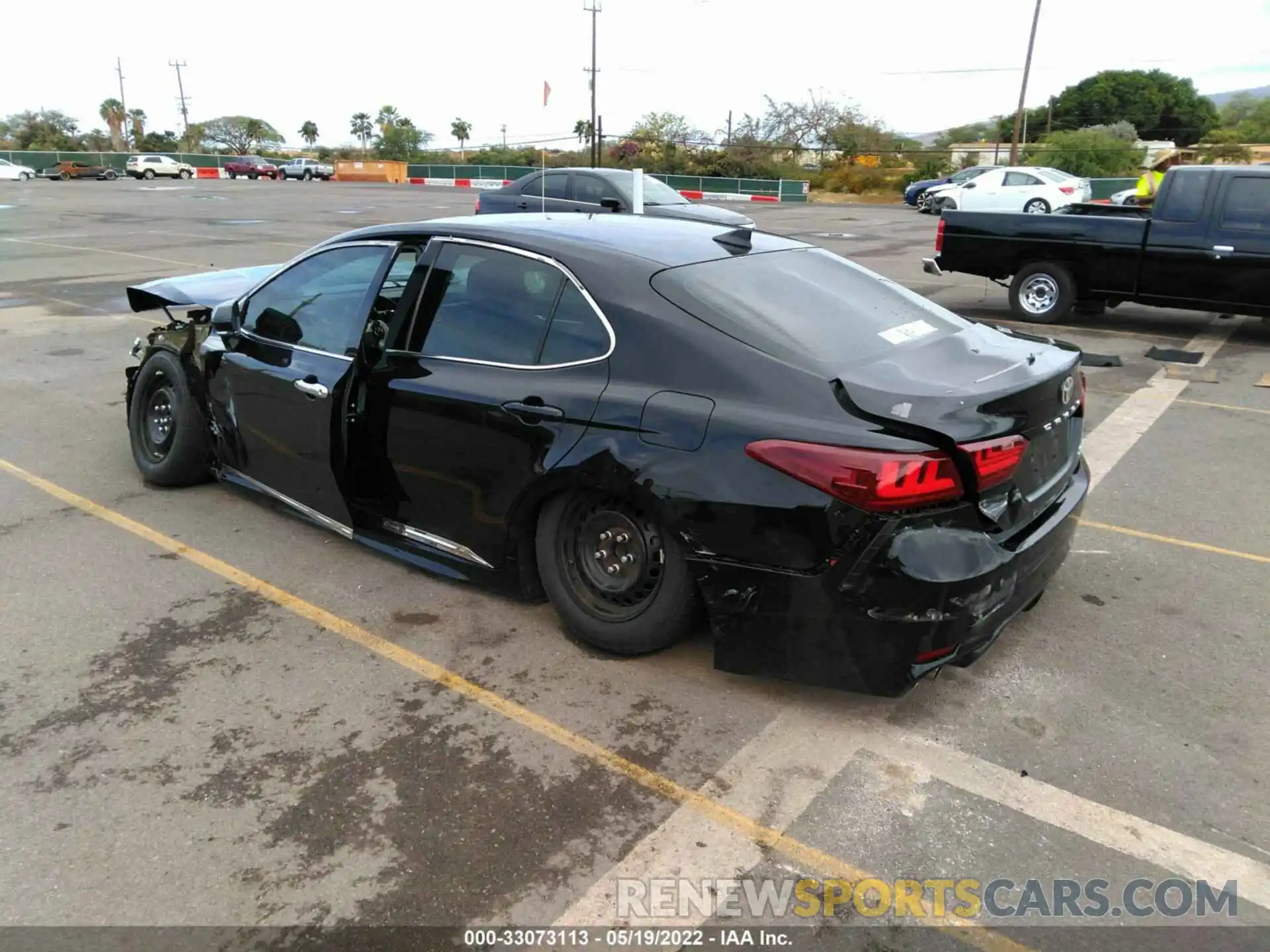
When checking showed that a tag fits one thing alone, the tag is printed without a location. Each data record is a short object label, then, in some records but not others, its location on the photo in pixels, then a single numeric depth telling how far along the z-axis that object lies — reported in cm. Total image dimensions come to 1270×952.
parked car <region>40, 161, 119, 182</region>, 5569
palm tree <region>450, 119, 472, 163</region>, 12262
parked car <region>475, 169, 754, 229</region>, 1512
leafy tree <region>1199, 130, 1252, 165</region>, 4678
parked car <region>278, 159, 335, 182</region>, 5875
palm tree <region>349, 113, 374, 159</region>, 13738
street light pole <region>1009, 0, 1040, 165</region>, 4325
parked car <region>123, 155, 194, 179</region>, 5666
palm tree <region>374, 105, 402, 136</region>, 12594
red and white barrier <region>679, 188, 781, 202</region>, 4431
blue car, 3416
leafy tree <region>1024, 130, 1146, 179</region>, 4556
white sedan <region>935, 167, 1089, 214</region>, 2489
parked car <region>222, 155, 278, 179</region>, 5897
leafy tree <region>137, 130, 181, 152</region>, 9500
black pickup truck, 974
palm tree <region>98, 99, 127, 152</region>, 10538
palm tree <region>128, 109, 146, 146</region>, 11400
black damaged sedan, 305
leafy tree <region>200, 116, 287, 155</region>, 11944
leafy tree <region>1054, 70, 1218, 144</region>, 8100
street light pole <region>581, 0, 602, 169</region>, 3222
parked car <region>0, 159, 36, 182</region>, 5241
